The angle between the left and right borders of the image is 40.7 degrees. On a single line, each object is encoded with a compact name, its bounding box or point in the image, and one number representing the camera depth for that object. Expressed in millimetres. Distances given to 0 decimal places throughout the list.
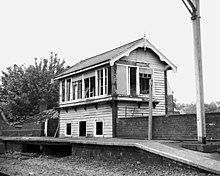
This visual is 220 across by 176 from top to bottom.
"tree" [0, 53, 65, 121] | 34062
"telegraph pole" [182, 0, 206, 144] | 10336
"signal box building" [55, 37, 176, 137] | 17062
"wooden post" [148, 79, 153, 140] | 13614
